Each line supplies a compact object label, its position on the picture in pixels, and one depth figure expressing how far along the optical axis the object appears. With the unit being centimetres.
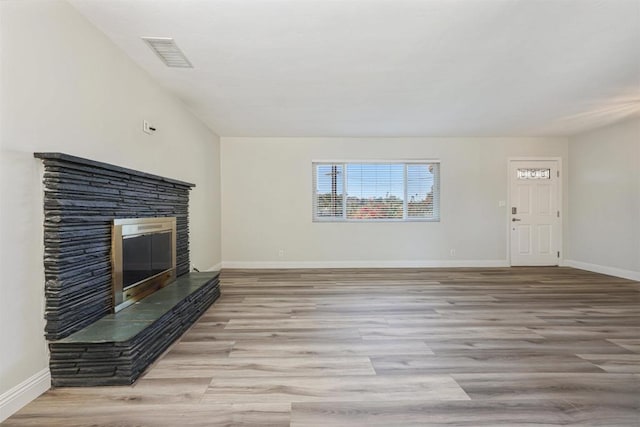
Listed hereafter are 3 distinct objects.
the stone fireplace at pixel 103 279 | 187
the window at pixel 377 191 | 605
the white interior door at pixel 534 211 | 606
